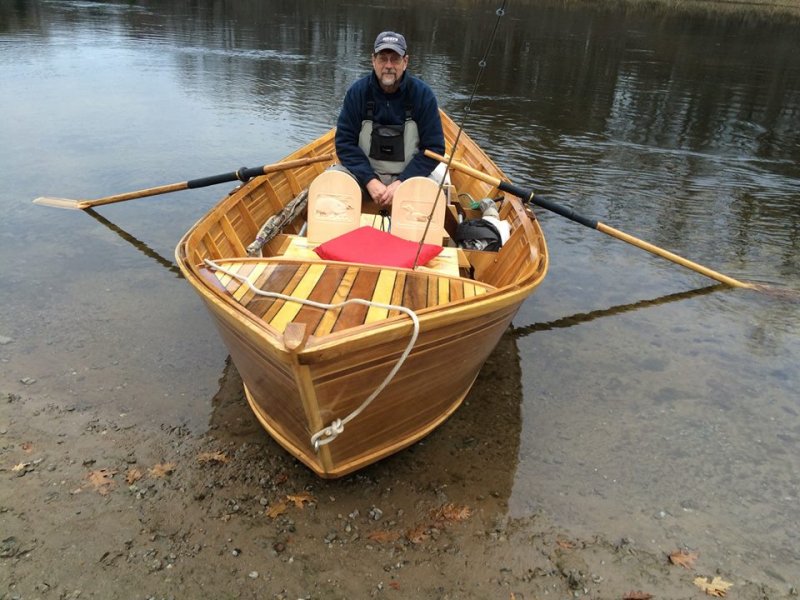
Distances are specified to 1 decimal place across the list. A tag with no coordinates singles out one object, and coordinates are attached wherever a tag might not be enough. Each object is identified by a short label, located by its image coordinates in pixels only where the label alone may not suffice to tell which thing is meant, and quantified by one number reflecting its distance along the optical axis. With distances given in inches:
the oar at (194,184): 247.1
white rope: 127.8
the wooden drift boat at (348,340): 120.9
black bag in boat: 224.5
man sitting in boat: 219.0
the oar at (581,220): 235.3
